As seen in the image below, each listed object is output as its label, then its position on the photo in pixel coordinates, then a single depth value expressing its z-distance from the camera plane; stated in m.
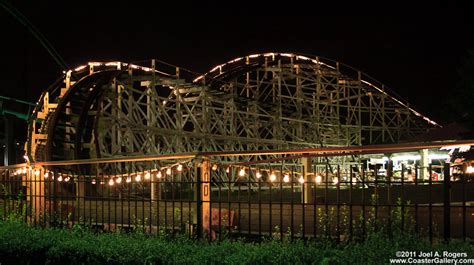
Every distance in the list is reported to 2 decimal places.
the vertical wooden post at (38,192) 9.46
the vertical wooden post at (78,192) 8.24
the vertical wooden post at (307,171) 11.42
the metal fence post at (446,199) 5.53
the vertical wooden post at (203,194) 6.76
